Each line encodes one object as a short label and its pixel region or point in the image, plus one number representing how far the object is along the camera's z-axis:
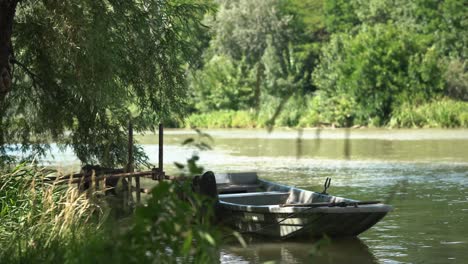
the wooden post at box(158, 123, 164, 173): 13.45
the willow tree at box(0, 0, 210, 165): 11.55
